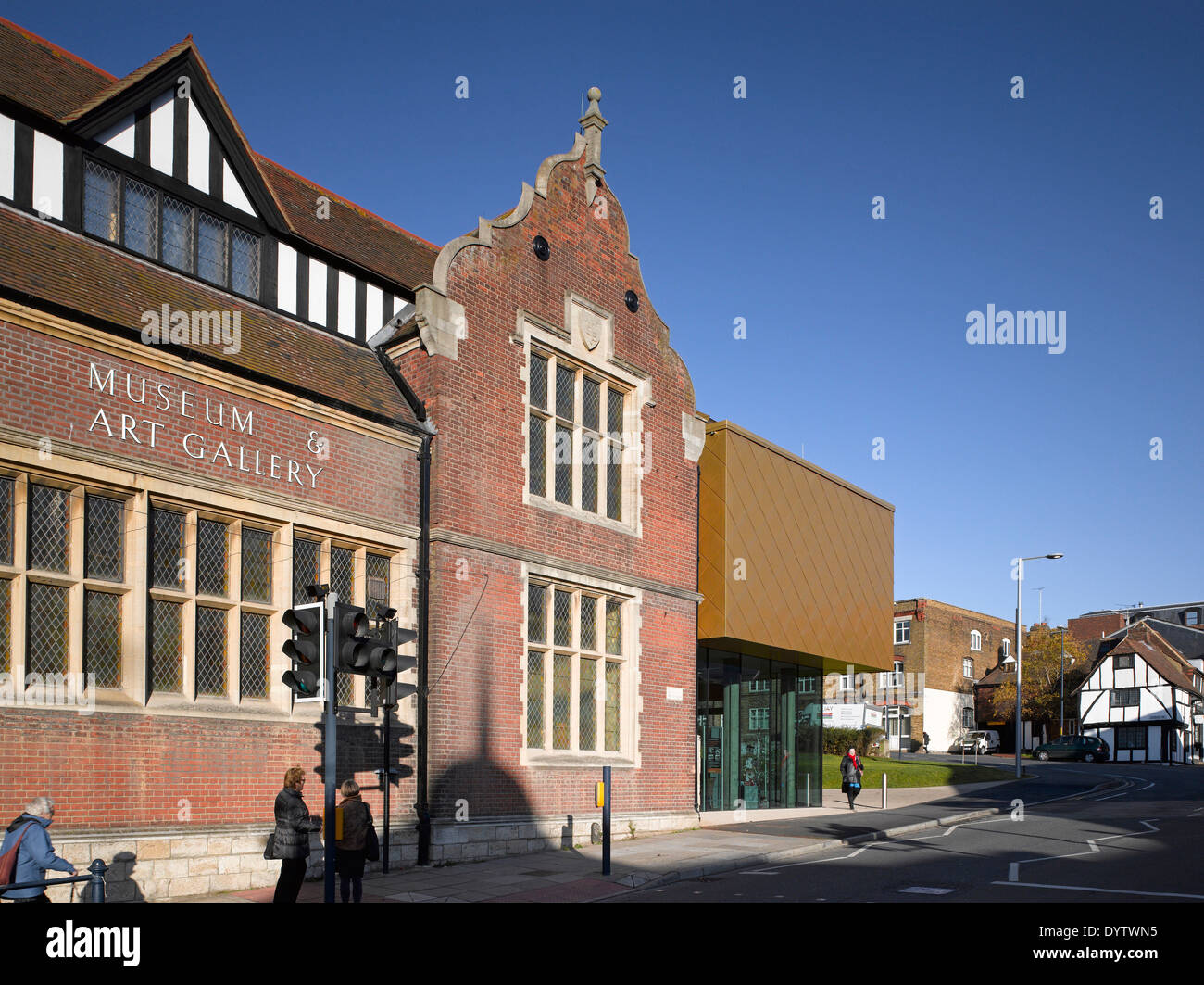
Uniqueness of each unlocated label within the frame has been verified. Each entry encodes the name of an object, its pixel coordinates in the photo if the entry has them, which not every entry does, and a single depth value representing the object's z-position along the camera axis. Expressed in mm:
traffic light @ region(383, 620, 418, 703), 12805
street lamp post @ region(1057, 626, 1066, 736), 73062
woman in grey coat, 29562
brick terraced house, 71812
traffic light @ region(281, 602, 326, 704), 11195
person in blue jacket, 9586
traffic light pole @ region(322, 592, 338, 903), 11066
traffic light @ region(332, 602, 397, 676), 11281
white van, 69312
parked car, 64625
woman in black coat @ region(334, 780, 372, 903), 12367
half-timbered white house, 70625
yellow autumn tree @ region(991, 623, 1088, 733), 74312
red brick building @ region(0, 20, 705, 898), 12930
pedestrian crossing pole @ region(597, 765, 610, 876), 15758
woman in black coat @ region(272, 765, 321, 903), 11797
